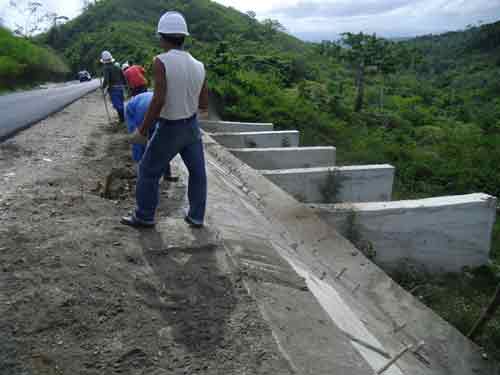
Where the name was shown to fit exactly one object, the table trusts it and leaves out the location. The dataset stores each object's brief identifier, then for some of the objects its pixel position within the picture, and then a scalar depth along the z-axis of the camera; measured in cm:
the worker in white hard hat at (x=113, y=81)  908
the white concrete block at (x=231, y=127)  1062
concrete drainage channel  366
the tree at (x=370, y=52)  3094
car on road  3753
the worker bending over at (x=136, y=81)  518
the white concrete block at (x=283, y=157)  838
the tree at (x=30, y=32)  5278
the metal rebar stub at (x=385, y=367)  267
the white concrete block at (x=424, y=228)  582
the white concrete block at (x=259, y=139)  952
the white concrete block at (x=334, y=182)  702
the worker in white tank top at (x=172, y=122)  296
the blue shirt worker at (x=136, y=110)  424
